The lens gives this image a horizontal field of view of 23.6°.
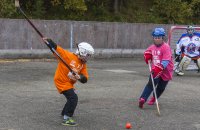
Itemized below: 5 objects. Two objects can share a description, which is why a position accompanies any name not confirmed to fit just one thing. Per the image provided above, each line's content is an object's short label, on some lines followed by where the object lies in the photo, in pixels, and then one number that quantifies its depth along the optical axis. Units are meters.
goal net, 17.20
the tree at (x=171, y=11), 27.78
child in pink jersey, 9.80
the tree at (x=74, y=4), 24.48
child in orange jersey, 8.16
